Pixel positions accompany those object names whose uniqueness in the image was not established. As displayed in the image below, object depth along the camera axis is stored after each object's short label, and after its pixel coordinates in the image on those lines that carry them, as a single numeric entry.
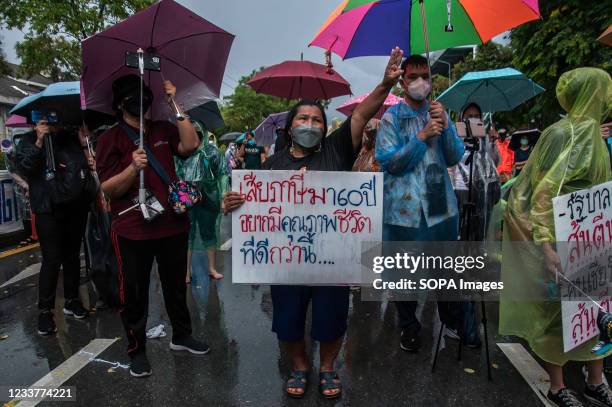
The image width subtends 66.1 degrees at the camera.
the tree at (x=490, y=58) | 17.09
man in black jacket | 3.82
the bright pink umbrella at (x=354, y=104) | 6.37
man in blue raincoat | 3.19
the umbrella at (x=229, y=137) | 16.01
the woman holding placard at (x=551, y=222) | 2.58
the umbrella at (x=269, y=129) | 10.29
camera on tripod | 3.50
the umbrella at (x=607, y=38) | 3.94
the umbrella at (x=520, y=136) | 8.15
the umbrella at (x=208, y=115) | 5.43
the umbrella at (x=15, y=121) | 9.60
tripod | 3.23
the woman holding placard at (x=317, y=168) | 2.73
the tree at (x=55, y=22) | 16.17
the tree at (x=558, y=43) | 8.57
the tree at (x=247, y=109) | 45.47
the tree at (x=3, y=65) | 19.76
